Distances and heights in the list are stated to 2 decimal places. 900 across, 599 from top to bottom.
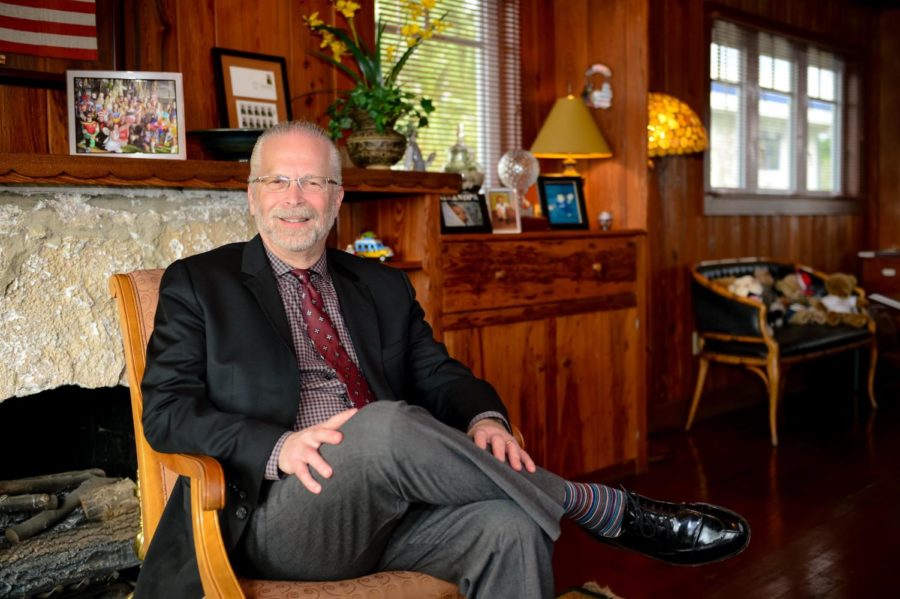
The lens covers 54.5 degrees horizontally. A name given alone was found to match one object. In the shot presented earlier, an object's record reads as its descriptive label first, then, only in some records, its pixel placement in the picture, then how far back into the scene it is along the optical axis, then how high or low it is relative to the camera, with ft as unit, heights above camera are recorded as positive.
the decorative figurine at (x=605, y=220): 12.50 +0.08
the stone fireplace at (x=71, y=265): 7.14 -0.25
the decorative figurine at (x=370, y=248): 9.27 -0.19
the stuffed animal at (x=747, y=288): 15.35 -1.14
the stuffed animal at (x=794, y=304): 15.93 -1.52
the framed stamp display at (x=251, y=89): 9.05 +1.52
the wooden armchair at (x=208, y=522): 4.92 -1.81
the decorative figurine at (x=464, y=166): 11.18 +0.81
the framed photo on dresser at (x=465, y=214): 10.51 +0.17
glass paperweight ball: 11.93 +0.78
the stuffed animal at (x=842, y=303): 16.11 -1.55
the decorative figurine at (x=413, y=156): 10.69 +0.89
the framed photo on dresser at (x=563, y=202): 12.21 +0.34
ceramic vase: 9.05 +0.86
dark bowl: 8.18 +0.86
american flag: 7.48 +1.83
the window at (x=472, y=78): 12.03 +2.13
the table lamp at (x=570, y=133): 11.99 +1.28
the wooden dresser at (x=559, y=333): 10.27 -1.35
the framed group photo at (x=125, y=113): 7.65 +1.08
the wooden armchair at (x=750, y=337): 14.43 -1.98
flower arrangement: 9.11 +1.73
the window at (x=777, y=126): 16.98 +2.06
